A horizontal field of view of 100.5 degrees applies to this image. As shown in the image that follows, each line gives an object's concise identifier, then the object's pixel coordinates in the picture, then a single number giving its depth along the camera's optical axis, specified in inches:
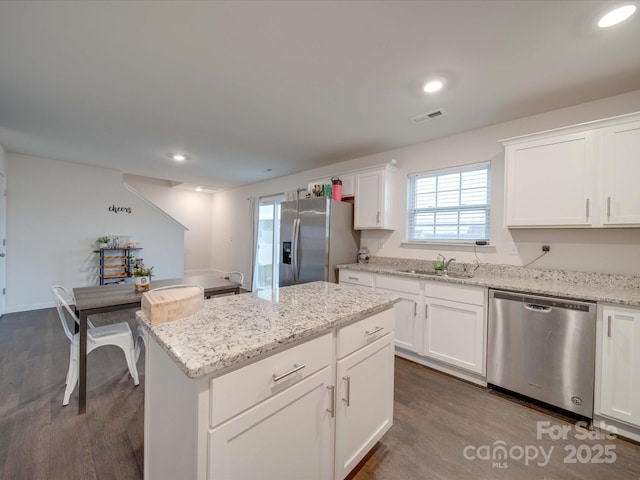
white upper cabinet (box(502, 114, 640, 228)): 74.8
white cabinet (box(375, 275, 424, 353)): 104.7
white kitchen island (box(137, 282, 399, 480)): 31.5
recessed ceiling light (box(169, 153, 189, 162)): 153.6
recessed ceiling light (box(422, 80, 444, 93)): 78.2
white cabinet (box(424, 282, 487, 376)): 90.1
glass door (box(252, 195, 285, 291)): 218.7
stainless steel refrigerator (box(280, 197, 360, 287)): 134.2
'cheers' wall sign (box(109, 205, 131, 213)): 193.2
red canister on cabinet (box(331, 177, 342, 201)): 144.9
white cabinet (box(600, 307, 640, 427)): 65.6
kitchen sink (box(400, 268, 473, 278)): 109.0
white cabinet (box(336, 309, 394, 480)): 48.8
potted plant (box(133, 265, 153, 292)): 91.5
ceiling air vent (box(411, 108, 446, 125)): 96.9
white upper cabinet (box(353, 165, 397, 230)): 130.9
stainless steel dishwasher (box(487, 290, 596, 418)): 71.9
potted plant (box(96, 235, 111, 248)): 182.7
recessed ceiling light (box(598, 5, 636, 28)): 52.1
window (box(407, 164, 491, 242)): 112.0
